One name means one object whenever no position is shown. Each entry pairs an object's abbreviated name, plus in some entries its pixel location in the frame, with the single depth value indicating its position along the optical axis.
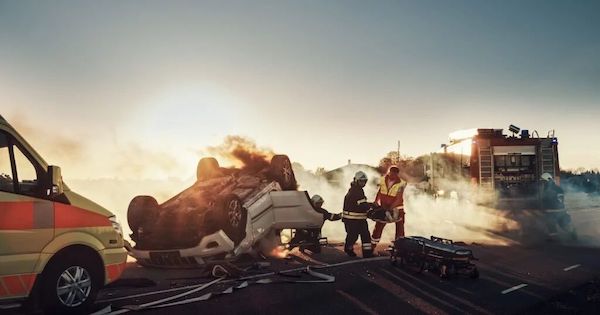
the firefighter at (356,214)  10.60
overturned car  8.47
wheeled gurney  7.82
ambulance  5.20
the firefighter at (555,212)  13.56
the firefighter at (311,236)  11.11
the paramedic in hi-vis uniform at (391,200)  10.94
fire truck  14.95
